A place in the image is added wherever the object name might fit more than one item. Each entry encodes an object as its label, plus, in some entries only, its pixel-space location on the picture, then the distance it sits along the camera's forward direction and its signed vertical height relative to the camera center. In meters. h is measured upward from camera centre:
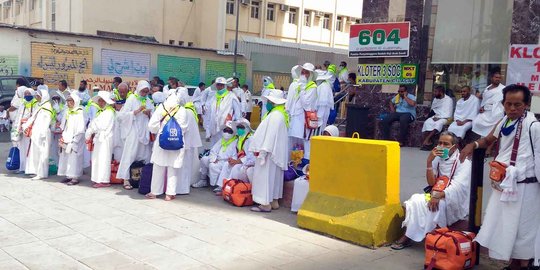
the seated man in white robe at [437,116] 11.49 -0.38
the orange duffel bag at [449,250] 4.91 -1.46
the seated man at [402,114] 12.20 -0.40
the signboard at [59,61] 19.84 +0.69
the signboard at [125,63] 21.73 +0.82
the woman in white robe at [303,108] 9.44 -0.31
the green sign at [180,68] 23.61 +0.81
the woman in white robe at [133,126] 8.92 -0.77
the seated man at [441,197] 5.62 -1.08
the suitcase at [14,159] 10.01 -1.64
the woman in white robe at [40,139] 9.48 -1.15
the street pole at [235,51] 26.04 +1.88
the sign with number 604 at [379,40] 12.78 +1.46
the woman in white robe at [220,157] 8.91 -1.23
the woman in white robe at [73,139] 9.10 -1.07
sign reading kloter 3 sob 12.85 +0.60
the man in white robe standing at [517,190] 4.59 -0.78
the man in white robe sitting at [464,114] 10.91 -0.28
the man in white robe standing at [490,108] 10.29 -0.12
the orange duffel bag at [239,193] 7.72 -1.60
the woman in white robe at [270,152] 7.27 -0.89
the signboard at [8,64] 19.23 +0.43
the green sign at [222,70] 25.55 +0.91
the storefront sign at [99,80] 20.86 +0.02
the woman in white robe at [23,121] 9.85 -0.86
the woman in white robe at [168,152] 8.03 -1.06
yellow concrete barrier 5.84 -1.18
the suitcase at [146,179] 8.34 -1.57
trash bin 12.25 -0.58
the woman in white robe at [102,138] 8.85 -1.00
